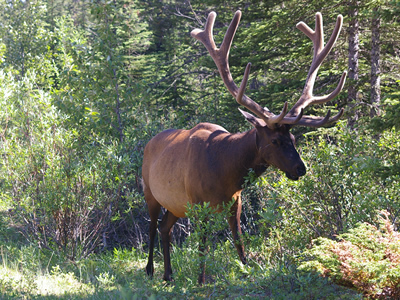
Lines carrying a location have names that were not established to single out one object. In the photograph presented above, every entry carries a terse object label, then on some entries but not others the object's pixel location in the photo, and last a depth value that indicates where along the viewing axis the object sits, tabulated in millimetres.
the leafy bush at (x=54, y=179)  15766
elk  10219
